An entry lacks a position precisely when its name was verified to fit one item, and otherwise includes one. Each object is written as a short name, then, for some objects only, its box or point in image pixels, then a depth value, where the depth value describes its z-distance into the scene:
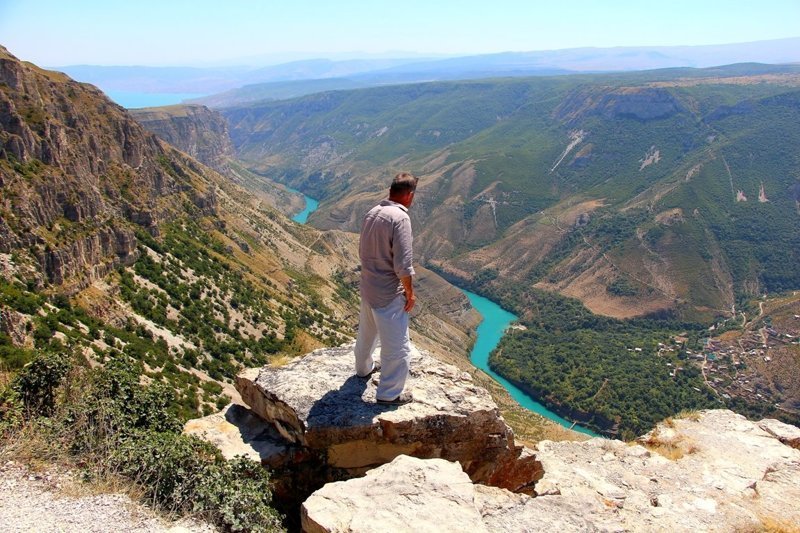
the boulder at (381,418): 7.79
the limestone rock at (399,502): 5.77
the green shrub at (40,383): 7.41
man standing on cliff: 7.37
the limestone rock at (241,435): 8.09
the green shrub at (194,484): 6.12
